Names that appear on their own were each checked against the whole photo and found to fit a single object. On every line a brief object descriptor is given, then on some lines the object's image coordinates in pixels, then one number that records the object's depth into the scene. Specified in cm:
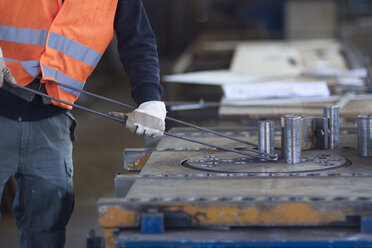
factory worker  448
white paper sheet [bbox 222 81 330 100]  691
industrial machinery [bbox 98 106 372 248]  306
